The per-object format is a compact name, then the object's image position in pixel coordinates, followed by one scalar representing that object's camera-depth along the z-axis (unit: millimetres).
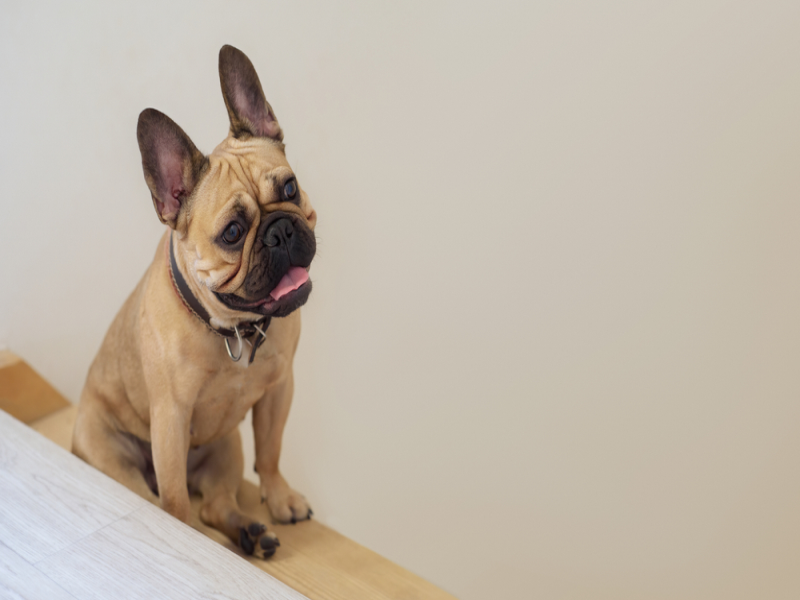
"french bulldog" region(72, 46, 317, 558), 1072
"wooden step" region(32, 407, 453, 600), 1336
